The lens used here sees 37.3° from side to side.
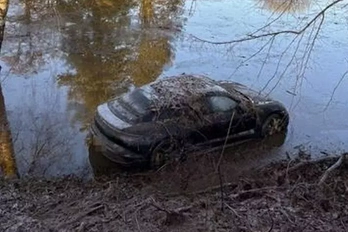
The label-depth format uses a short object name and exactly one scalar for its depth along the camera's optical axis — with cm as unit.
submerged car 997
